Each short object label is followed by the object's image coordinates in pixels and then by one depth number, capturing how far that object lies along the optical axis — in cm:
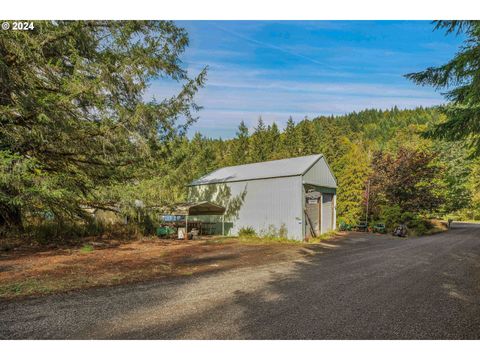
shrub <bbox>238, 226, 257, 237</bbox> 1584
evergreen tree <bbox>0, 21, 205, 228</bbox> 724
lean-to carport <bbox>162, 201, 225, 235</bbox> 1468
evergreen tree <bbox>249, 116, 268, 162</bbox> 4694
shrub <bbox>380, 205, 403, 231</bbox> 1875
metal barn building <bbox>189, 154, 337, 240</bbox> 1441
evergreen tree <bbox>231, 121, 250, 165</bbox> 4714
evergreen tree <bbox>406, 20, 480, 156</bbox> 595
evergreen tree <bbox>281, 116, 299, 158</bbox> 4467
